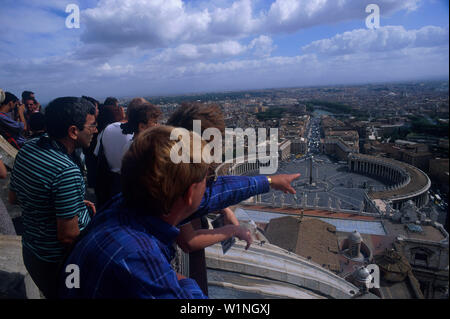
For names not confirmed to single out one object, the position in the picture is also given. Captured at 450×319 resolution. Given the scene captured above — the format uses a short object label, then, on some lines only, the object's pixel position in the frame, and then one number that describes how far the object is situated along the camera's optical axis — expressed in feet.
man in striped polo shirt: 5.94
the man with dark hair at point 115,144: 9.12
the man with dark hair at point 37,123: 11.82
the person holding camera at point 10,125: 12.85
